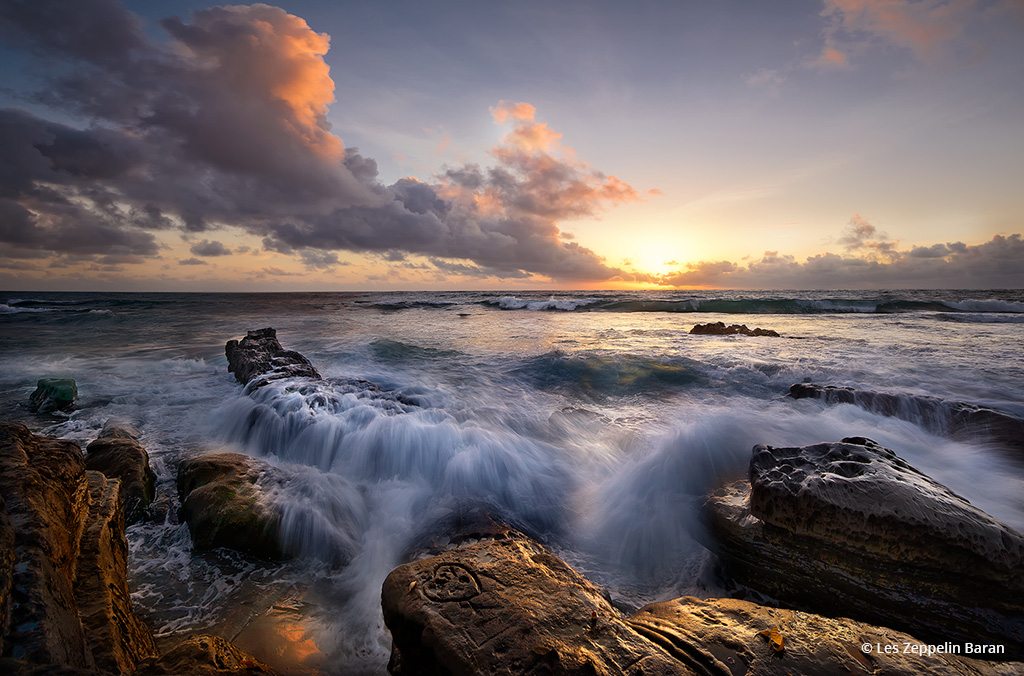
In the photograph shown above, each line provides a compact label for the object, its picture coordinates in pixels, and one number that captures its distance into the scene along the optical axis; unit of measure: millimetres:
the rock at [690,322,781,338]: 16719
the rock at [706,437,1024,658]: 2777
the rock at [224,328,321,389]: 8797
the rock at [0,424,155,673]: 1574
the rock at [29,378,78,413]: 7801
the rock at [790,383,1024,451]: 5703
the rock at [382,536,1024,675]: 1805
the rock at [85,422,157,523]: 4273
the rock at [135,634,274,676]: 1838
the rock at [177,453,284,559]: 3816
